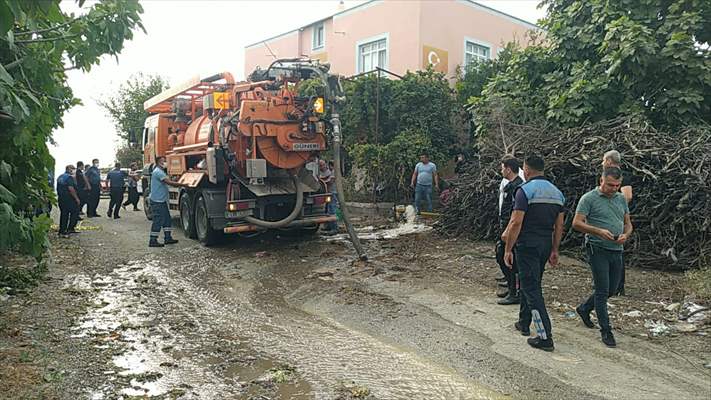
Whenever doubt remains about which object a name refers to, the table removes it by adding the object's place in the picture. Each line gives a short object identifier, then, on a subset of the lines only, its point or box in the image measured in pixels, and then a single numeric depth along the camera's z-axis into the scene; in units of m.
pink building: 20.98
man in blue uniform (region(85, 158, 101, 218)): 15.72
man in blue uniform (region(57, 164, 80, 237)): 11.88
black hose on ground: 9.29
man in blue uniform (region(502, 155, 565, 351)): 5.17
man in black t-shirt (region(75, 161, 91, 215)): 13.95
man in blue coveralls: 11.09
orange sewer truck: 10.20
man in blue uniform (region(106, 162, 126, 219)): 15.99
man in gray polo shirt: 5.21
